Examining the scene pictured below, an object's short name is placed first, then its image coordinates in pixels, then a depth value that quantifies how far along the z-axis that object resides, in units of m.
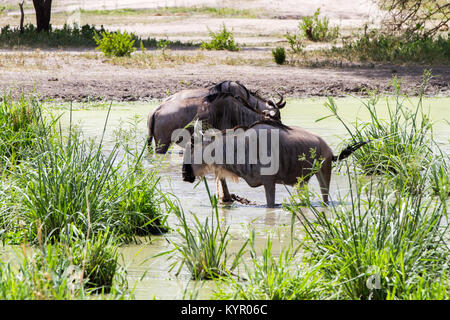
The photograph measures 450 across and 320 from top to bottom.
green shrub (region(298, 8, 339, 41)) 54.59
